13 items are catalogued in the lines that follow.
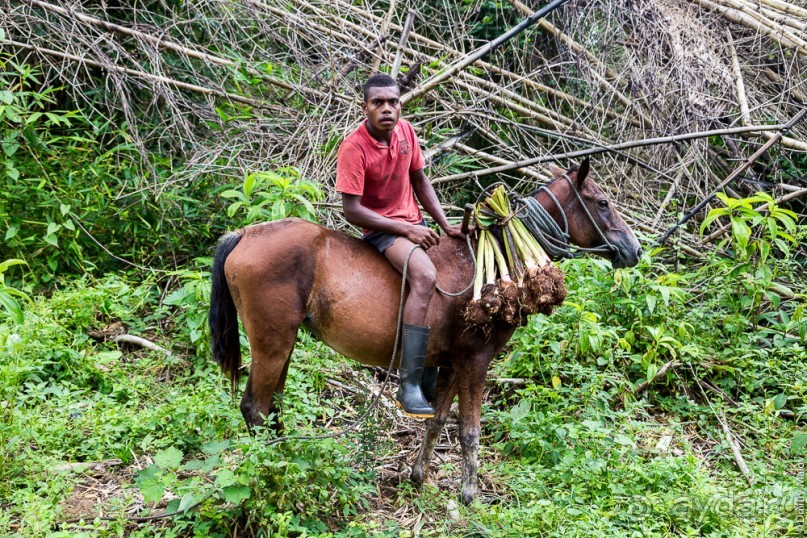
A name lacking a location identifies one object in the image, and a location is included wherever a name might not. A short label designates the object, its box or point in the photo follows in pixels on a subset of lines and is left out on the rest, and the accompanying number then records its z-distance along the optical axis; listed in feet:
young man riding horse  15.29
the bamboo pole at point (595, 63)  27.76
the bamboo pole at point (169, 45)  24.75
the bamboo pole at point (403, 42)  25.12
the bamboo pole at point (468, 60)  23.68
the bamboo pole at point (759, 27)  27.40
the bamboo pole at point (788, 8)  27.78
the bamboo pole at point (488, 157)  25.59
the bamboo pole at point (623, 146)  23.58
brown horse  15.21
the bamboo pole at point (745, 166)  23.88
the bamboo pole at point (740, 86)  26.43
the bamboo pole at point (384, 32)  26.11
